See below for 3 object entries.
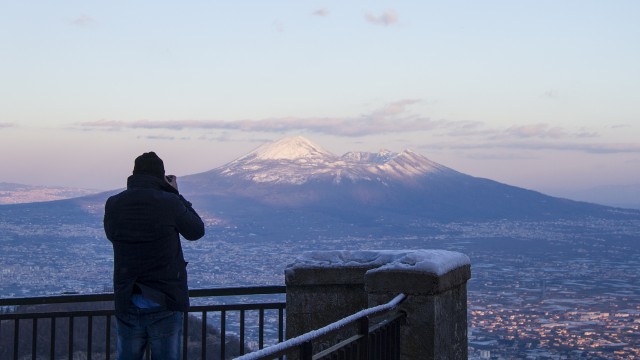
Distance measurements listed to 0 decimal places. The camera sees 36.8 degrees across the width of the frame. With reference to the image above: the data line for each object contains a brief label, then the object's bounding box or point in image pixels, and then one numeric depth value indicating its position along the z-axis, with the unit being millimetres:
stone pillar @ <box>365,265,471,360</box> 6516
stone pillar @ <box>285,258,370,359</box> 7359
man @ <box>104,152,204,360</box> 6102
